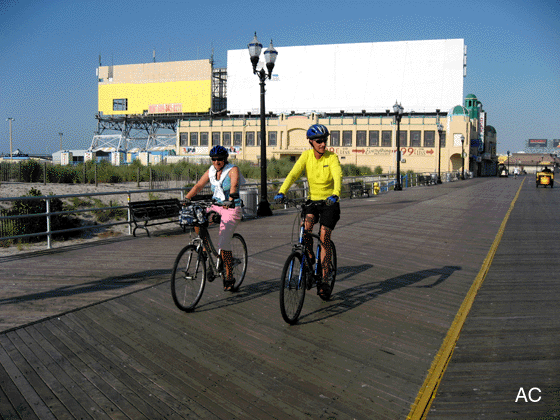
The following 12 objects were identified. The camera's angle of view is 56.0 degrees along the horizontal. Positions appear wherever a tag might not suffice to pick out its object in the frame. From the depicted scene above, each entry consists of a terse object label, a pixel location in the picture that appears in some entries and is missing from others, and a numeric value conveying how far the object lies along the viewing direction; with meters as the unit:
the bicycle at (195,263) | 5.62
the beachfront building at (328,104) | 80.19
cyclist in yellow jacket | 5.75
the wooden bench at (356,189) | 26.11
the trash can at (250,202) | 15.45
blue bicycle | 5.21
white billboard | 83.62
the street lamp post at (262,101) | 16.30
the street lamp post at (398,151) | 34.69
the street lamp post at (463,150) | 77.90
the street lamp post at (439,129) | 48.38
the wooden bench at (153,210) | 12.28
